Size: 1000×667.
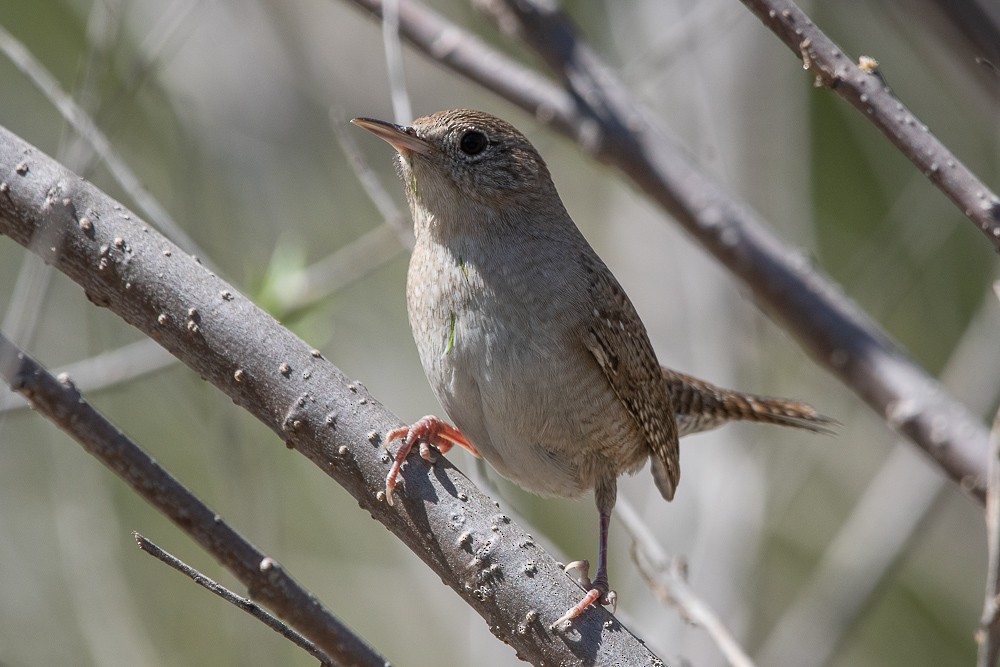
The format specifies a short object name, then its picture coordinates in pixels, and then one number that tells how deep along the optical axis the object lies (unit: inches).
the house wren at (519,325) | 218.8
